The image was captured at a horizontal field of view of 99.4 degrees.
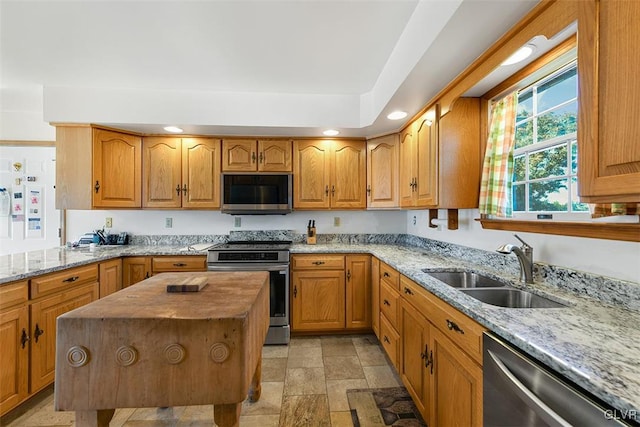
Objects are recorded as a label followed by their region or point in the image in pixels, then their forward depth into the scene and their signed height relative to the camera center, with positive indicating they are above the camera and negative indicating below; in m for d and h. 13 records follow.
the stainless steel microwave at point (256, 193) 3.04 +0.23
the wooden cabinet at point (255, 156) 3.09 +0.66
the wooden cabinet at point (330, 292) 2.84 -0.83
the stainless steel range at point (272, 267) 2.73 -0.54
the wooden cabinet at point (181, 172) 3.04 +0.47
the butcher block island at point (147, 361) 1.03 -0.56
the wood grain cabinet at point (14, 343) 1.68 -0.83
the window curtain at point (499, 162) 1.80 +0.35
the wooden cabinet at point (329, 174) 3.14 +0.46
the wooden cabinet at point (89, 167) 2.69 +0.48
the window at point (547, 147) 1.48 +0.40
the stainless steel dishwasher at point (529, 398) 0.66 -0.53
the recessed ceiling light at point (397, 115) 2.40 +0.89
